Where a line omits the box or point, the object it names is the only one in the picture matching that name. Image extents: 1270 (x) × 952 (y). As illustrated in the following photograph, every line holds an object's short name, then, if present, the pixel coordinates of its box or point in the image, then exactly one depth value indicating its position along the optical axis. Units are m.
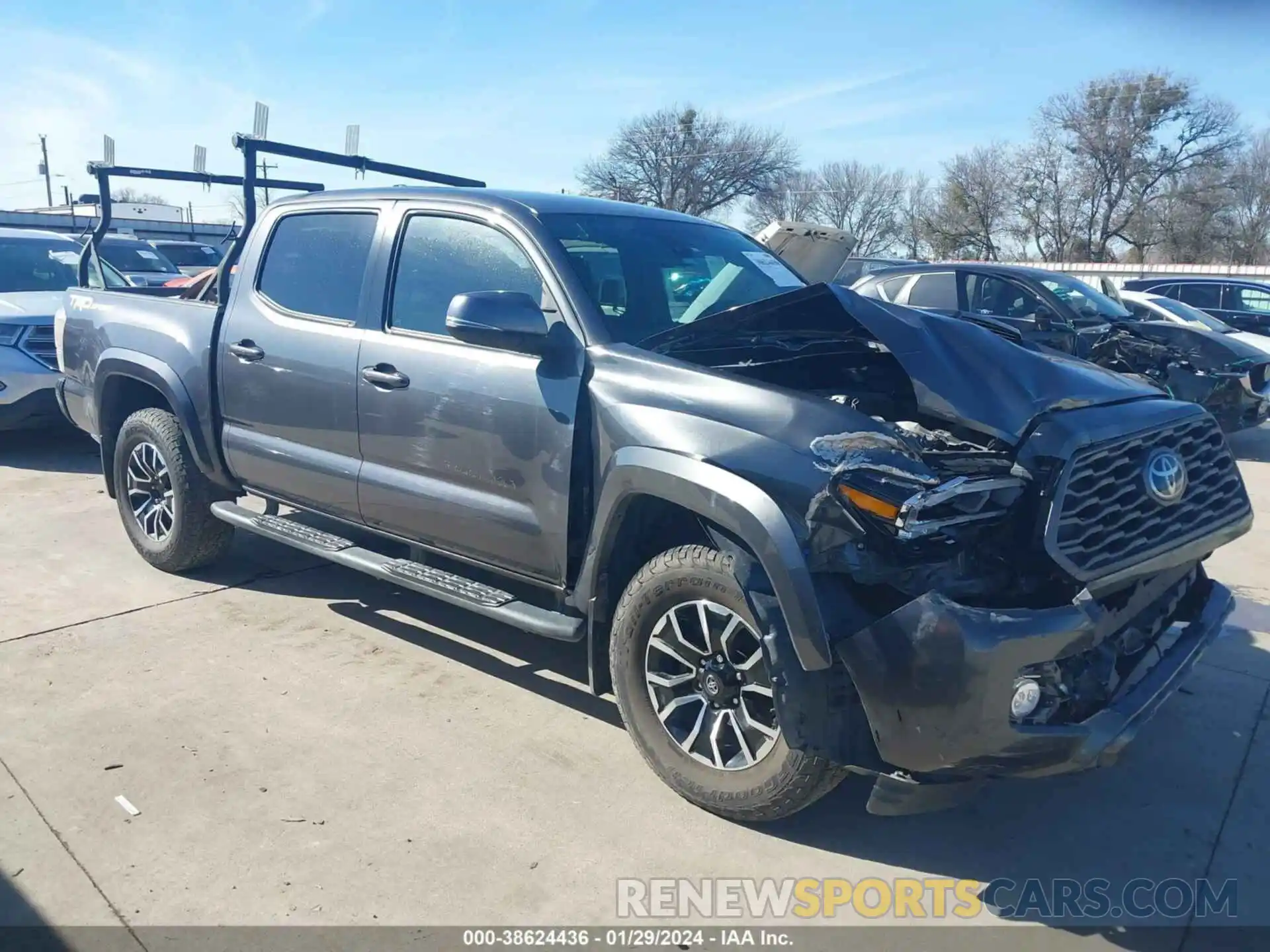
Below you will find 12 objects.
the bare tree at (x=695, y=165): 50.22
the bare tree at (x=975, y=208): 48.66
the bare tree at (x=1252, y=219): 46.47
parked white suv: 8.13
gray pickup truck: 2.74
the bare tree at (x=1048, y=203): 47.34
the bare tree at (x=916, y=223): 51.78
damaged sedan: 9.07
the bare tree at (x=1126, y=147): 43.09
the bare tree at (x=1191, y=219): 45.09
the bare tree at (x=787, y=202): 51.56
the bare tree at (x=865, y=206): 54.94
